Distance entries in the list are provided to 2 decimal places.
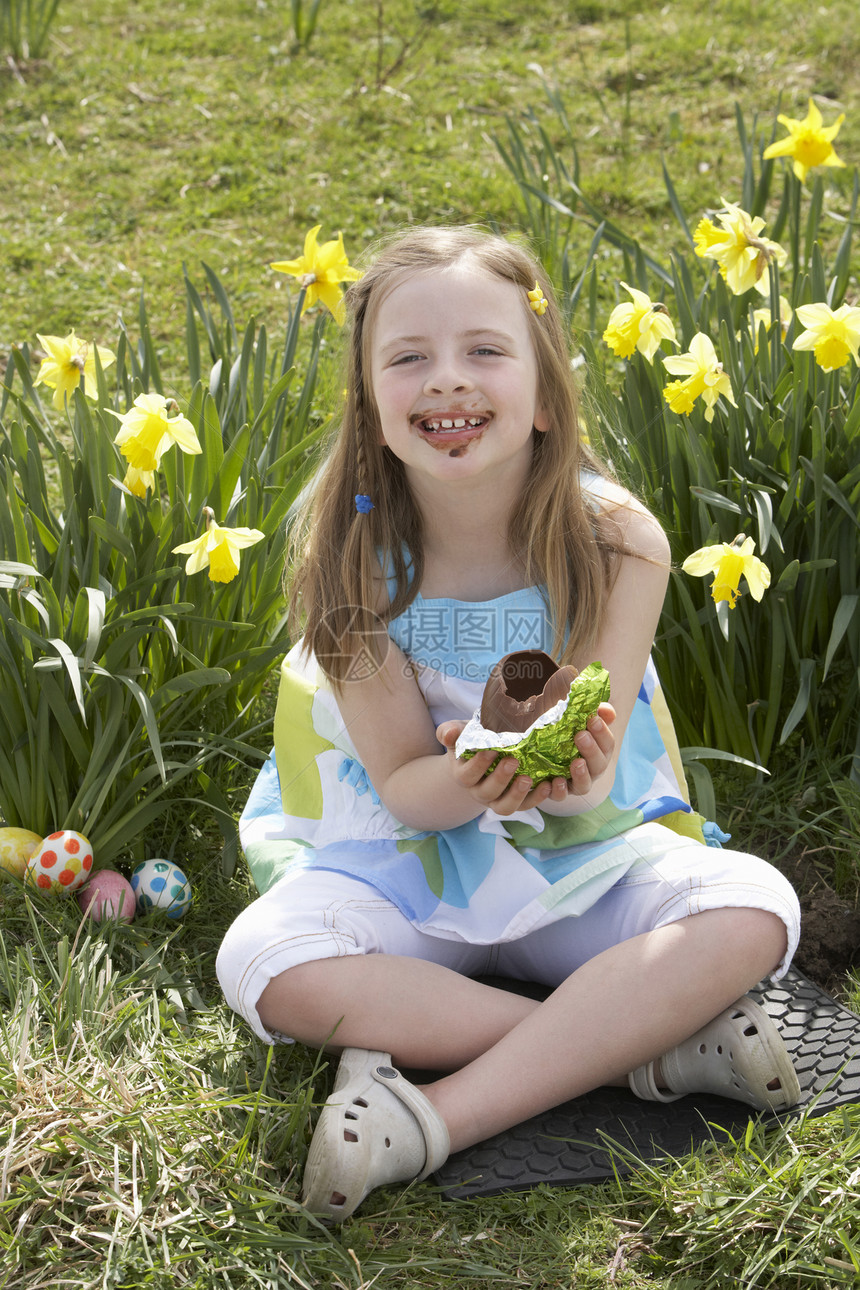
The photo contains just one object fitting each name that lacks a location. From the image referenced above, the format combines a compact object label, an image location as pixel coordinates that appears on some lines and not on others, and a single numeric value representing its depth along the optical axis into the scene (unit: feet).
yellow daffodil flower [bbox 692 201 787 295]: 7.68
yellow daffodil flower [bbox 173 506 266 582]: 7.17
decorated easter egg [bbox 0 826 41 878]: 7.42
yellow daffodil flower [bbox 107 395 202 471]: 7.19
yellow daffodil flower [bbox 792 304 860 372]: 7.27
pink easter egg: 7.36
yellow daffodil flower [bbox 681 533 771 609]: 7.15
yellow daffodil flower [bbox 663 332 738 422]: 7.39
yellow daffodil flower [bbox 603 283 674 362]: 7.62
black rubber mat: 6.70
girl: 6.76
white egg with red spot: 7.34
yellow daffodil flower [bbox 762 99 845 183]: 8.01
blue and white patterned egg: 7.45
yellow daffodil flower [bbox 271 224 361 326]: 8.03
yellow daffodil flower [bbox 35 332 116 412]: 7.74
